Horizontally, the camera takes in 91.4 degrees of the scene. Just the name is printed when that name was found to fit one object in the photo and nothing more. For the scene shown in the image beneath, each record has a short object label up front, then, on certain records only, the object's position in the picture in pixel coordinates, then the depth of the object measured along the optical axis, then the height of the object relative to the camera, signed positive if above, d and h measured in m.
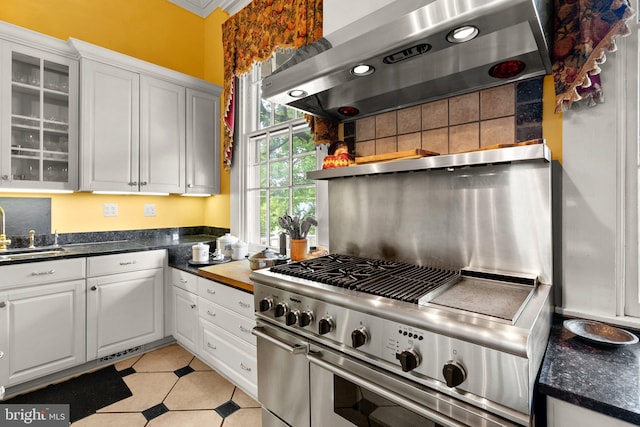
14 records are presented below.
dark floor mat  1.89 -1.14
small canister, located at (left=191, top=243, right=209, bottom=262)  2.50 -0.30
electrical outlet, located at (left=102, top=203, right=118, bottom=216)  2.83 +0.06
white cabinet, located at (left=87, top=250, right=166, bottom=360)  2.28 -0.66
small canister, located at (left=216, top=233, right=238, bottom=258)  2.65 -0.25
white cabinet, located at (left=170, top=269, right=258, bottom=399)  1.85 -0.75
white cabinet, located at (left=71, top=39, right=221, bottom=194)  2.48 +0.79
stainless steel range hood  0.96 +0.62
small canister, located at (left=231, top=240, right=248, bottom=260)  2.55 -0.29
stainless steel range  0.82 -0.28
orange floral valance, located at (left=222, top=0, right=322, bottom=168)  2.08 +1.39
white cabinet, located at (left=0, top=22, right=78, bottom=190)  2.17 +0.78
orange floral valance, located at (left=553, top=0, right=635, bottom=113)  1.08 +0.62
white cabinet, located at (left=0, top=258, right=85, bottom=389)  1.95 -0.68
